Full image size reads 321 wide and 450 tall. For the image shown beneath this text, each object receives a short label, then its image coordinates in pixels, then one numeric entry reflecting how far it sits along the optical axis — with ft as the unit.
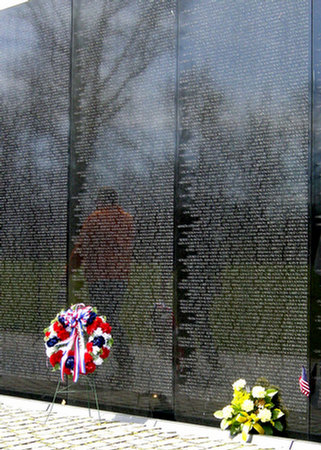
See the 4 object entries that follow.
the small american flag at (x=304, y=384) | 19.57
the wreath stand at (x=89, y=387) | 24.27
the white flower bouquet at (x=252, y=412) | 19.94
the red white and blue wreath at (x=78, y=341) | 22.45
